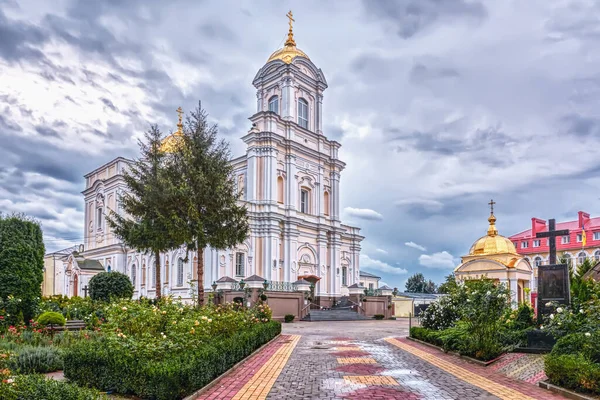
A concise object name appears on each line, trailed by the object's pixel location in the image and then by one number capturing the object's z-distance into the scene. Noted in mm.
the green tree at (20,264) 15789
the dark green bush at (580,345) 9461
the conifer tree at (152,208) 20234
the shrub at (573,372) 8469
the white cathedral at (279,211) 38781
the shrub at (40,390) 5707
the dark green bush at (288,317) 31391
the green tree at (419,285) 82944
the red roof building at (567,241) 49281
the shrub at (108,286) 26969
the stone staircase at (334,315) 33812
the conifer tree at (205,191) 20109
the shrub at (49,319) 14703
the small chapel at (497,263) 35156
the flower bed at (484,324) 12711
